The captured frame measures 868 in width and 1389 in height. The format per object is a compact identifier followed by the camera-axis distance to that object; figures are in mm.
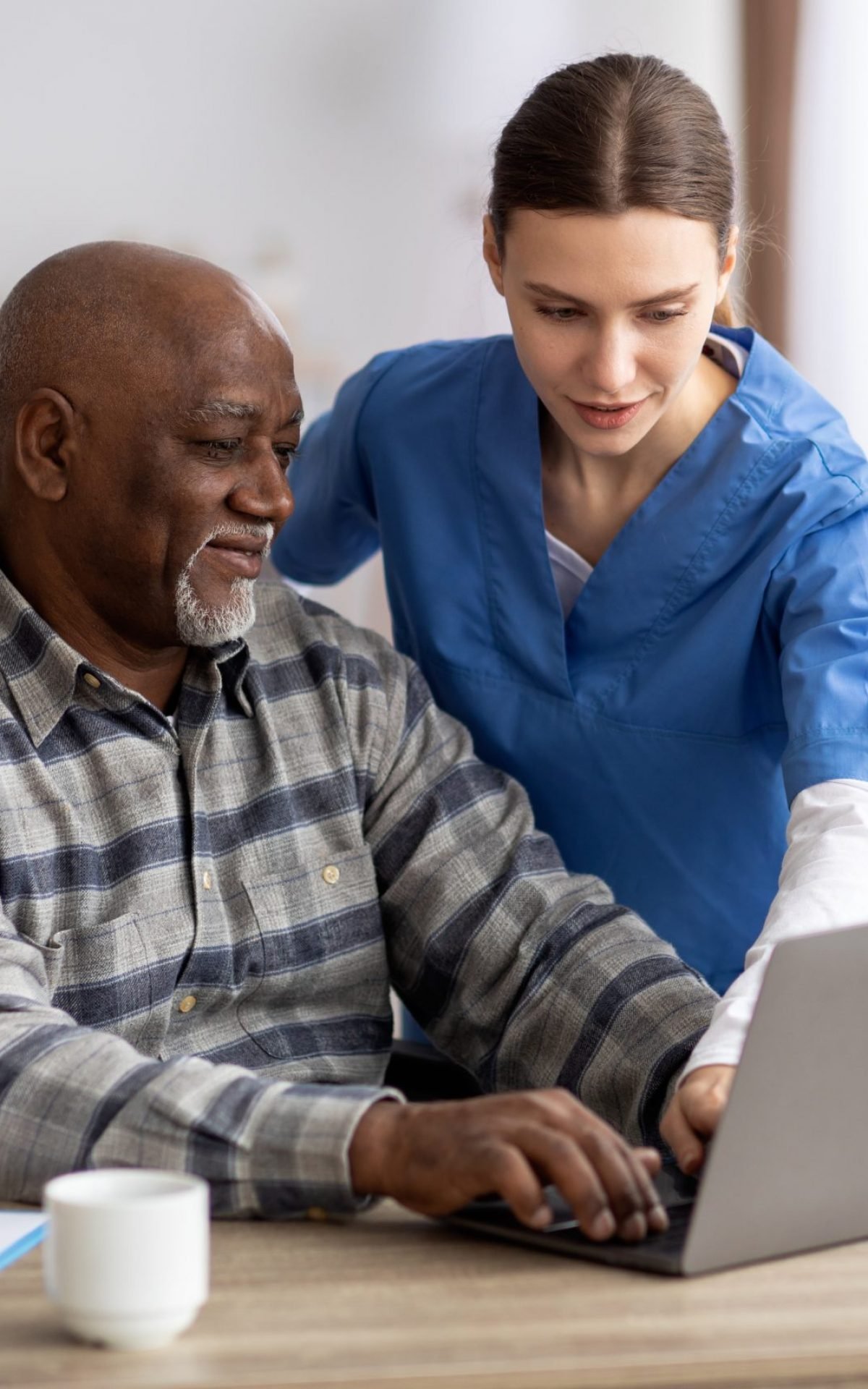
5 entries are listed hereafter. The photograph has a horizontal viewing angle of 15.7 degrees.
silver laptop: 1627
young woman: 2000
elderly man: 1947
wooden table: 1553
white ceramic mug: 1556
